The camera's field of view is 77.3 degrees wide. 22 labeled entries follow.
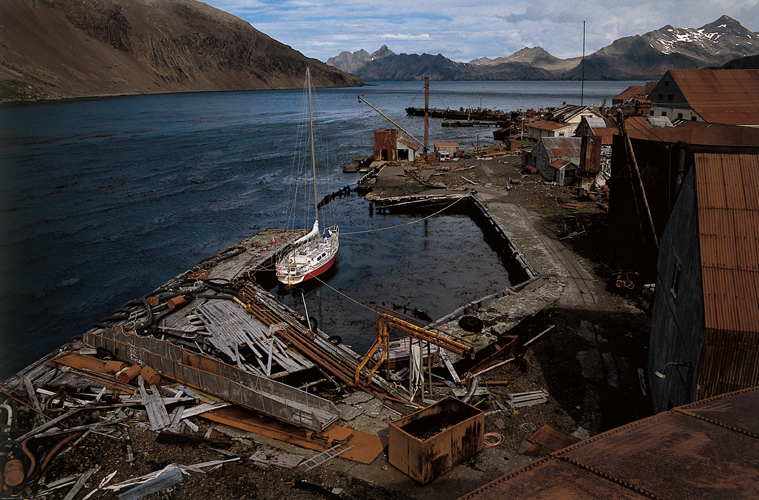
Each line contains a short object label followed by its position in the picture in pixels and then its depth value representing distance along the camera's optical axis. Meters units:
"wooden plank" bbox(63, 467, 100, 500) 11.89
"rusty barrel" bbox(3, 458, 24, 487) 12.03
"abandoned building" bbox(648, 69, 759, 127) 57.28
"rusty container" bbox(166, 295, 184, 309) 24.06
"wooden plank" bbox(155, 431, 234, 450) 13.87
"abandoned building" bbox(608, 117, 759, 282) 22.83
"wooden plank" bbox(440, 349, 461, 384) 18.17
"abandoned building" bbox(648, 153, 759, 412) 9.81
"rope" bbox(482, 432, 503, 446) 13.60
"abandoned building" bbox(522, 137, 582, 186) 47.19
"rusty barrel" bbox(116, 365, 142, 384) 16.80
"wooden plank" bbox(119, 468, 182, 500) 11.73
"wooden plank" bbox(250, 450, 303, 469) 12.94
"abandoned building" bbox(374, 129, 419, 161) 68.19
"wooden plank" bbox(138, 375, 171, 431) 14.61
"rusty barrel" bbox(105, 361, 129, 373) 17.64
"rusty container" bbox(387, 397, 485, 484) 11.75
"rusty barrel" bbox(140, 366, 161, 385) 16.83
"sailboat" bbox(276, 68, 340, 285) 31.27
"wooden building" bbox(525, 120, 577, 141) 69.06
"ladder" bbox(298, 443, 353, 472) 12.82
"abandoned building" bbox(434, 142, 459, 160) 67.38
